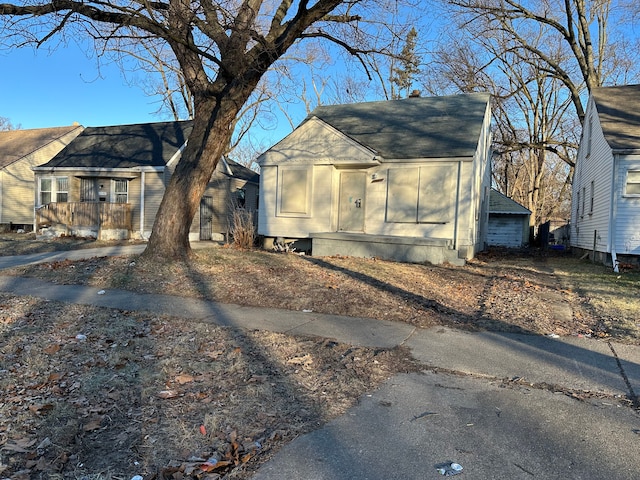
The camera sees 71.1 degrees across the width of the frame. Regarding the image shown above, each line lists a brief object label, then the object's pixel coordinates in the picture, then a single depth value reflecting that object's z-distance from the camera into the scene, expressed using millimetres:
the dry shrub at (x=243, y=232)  13516
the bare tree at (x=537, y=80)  23328
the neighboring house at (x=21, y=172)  23891
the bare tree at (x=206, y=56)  8766
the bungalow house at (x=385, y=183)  13930
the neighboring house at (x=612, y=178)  13188
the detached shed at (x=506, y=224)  29141
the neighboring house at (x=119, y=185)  19234
